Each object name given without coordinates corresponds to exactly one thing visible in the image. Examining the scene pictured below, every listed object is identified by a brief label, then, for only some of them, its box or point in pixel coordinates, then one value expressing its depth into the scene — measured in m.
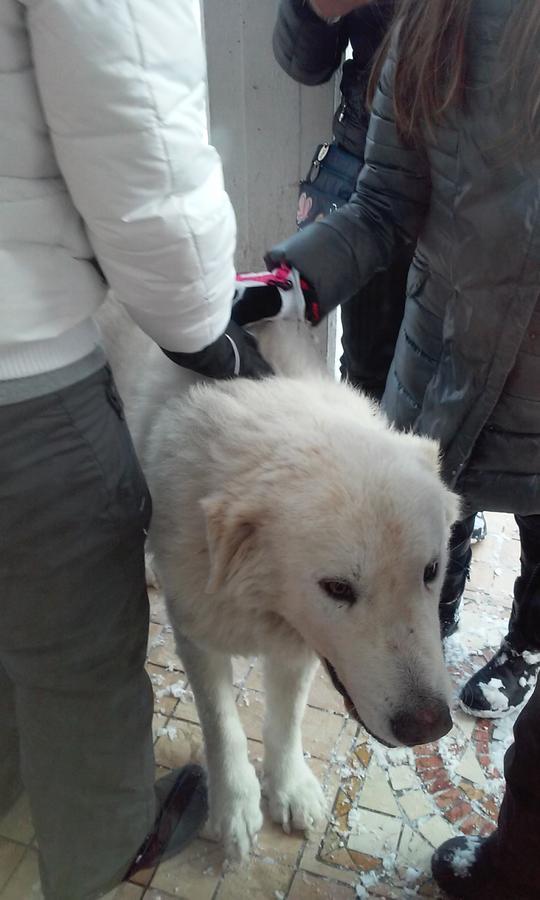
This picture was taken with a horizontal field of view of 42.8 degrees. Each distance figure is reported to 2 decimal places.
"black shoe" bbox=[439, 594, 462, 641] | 2.22
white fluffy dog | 1.16
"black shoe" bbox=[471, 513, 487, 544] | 2.65
